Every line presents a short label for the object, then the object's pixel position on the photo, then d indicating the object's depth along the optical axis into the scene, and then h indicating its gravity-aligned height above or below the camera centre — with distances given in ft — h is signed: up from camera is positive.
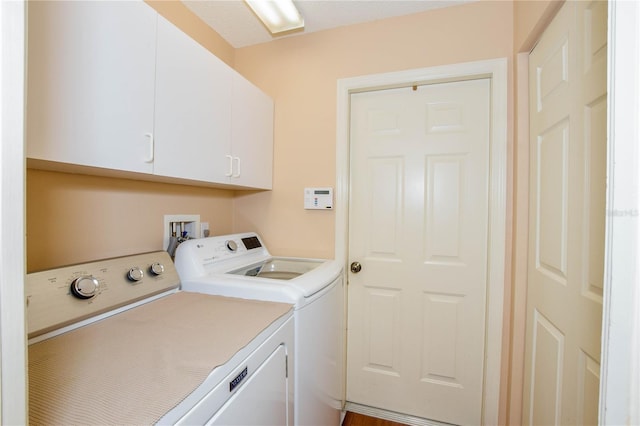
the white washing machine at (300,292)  3.66 -1.30
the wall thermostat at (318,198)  5.92 +0.25
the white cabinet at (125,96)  2.42 +1.32
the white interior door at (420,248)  5.33 -0.83
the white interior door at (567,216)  2.63 -0.04
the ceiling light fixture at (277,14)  4.59 +3.61
